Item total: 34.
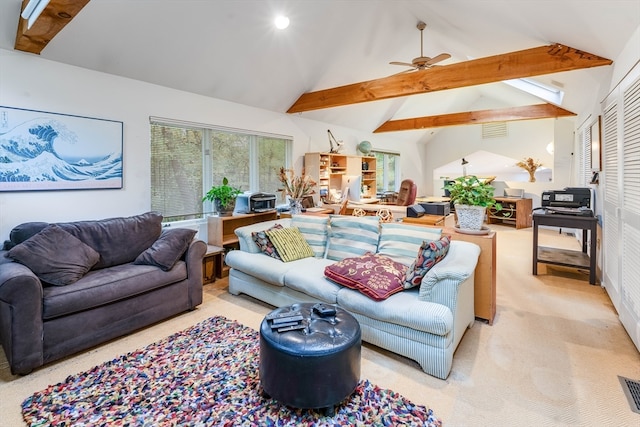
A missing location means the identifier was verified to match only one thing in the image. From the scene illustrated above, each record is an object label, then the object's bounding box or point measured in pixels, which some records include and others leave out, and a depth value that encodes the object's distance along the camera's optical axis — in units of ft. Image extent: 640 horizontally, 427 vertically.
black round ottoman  5.22
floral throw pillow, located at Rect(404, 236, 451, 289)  7.42
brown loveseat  6.61
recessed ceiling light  11.36
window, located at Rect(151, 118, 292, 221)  12.39
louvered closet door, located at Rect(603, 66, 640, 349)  7.52
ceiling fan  12.17
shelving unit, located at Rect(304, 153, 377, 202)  18.26
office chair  17.03
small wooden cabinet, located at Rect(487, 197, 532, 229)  23.77
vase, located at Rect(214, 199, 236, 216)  12.97
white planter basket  8.79
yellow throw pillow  10.30
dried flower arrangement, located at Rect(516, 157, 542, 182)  25.45
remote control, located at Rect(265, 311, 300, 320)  6.23
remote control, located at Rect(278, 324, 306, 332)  5.73
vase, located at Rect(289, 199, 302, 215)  14.50
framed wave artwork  8.72
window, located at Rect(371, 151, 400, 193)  26.96
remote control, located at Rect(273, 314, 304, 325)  5.95
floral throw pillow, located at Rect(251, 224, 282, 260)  10.50
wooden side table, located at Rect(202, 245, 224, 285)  12.46
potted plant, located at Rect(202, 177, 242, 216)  12.85
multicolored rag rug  5.38
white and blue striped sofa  6.63
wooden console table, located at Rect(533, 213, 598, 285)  11.80
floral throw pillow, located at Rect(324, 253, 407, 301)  7.38
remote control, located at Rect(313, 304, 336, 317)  6.27
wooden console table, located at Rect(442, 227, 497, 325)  8.66
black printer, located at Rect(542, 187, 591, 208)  12.84
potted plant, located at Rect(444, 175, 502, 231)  8.45
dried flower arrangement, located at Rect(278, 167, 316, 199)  14.47
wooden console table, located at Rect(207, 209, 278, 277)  12.90
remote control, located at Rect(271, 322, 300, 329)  5.82
